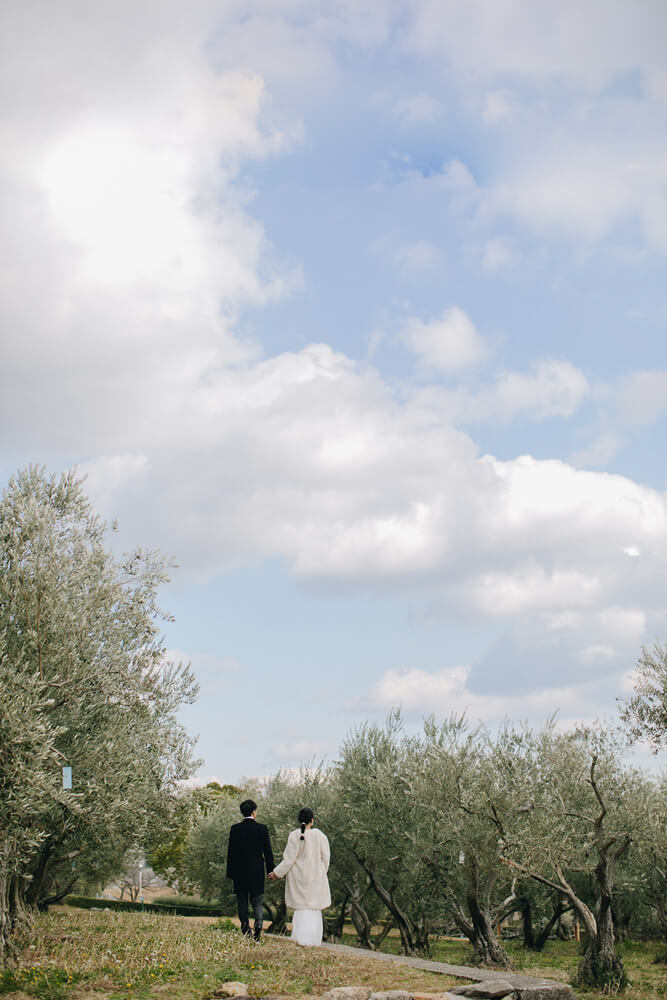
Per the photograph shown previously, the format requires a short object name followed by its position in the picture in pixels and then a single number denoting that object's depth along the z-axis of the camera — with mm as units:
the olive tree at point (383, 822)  25734
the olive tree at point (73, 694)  12133
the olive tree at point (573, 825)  18109
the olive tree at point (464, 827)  20562
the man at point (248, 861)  13781
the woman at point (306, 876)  13820
